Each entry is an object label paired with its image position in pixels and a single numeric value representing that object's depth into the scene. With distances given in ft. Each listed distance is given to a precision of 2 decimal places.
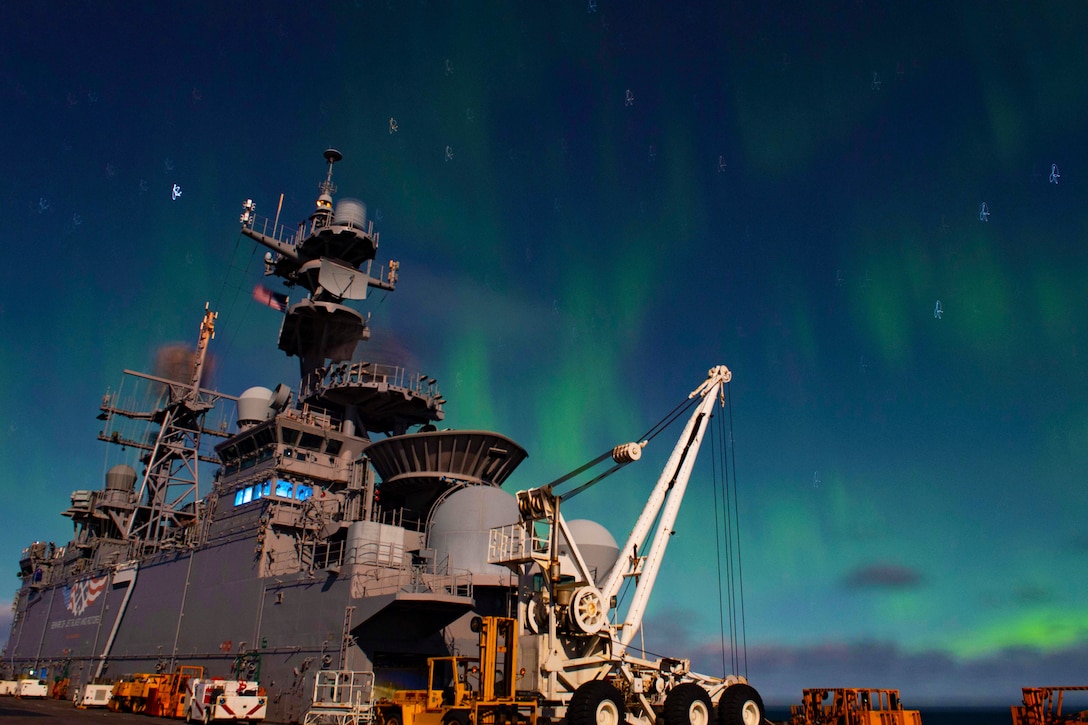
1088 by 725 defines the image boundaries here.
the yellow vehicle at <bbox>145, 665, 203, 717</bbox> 107.86
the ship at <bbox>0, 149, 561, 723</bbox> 96.07
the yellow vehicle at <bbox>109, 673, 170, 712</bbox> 110.78
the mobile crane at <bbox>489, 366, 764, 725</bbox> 68.80
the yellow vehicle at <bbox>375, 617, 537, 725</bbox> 65.62
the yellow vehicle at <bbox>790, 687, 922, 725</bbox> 82.94
